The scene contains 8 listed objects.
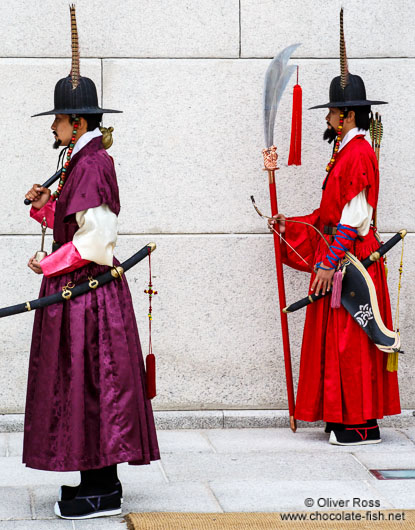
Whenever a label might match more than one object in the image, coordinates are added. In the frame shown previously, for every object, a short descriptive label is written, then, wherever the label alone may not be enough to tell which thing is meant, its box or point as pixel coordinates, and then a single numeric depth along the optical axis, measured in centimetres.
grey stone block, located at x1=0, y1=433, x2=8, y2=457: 1127
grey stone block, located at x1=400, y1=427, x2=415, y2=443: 1212
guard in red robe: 1131
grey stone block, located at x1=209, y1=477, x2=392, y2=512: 921
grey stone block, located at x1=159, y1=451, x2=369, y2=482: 1028
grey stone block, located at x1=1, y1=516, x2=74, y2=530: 863
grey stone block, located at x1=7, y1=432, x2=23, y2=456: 1132
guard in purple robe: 874
